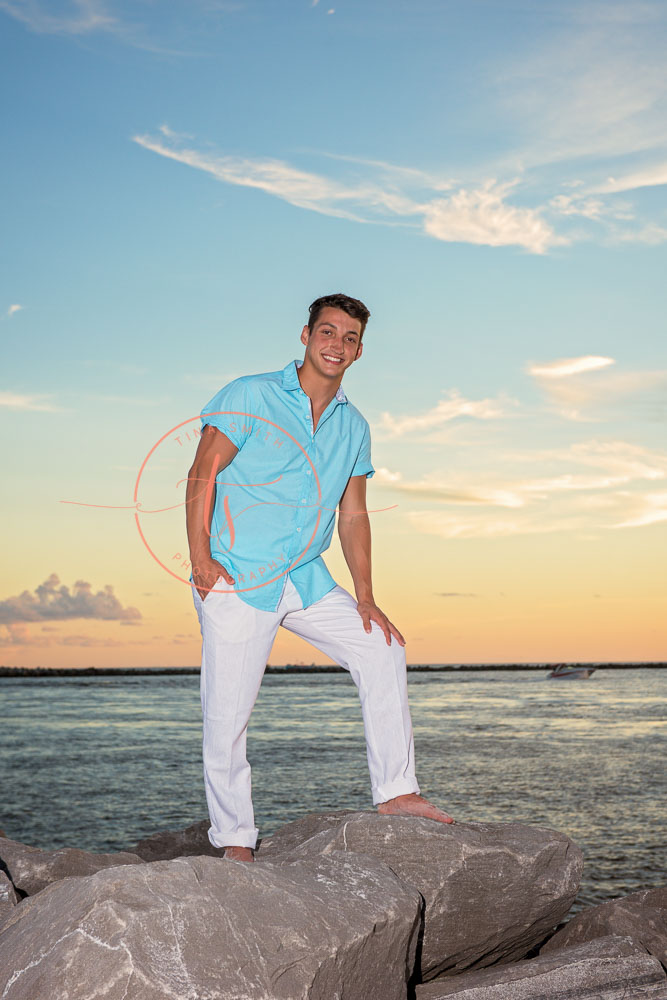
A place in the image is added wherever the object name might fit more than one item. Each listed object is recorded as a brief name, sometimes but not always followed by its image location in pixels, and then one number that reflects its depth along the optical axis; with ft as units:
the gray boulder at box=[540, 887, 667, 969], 15.90
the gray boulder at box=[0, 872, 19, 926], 13.26
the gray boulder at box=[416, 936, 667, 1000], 12.14
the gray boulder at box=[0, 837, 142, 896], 17.56
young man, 14.87
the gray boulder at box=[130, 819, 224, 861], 22.21
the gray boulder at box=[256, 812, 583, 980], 14.19
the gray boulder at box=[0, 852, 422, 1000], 9.17
